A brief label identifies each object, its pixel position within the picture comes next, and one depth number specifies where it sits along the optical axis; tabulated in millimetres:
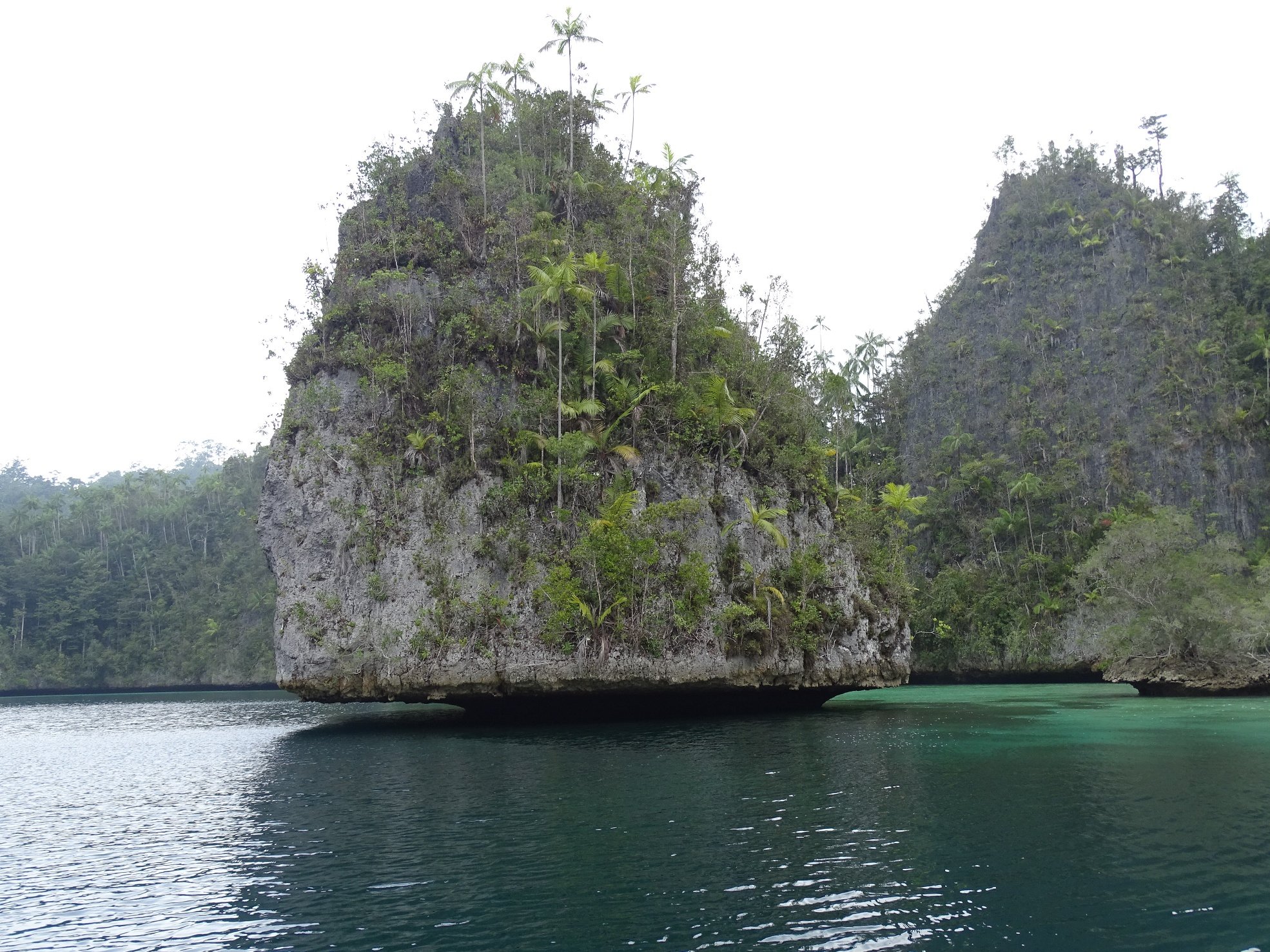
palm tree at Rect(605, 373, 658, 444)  27656
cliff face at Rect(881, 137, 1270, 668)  51625
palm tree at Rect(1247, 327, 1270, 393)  50750
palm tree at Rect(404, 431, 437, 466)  27625
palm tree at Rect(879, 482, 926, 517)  38125
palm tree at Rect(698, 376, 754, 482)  27625
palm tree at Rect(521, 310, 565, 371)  27359
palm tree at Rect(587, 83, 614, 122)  35344
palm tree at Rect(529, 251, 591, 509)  26594
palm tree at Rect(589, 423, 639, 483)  27125
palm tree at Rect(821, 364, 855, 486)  33219
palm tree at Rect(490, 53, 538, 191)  35344
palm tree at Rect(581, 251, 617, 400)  27859
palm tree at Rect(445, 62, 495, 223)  34469
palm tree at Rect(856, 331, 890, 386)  70188
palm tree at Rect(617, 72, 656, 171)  34156
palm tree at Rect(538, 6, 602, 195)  33688
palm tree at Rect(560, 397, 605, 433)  26766
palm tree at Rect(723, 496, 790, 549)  26891
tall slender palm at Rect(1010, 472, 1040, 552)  52344
